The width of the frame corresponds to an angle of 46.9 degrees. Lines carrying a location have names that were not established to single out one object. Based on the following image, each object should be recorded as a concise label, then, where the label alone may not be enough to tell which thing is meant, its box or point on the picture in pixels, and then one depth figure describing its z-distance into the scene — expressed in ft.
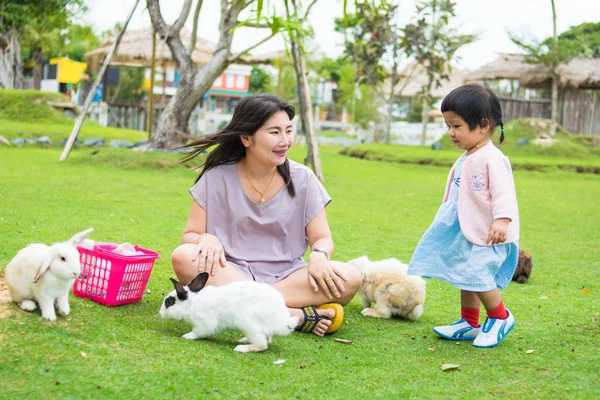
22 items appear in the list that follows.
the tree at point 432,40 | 68.59
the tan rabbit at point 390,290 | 13.79
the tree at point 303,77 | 34.88
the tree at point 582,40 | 81.35
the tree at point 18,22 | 65.92
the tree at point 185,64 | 40.09
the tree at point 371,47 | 69.15
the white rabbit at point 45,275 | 10.61
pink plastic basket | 12.09
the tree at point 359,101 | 108.47
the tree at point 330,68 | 127.95
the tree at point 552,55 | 79.25
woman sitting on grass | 12.28
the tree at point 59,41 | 101.86
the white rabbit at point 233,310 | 10.65
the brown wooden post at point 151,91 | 47.34
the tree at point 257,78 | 126.62
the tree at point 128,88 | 104.83
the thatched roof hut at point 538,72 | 79.25
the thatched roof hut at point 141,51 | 79.56
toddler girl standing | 11.78
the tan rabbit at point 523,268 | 18.11
